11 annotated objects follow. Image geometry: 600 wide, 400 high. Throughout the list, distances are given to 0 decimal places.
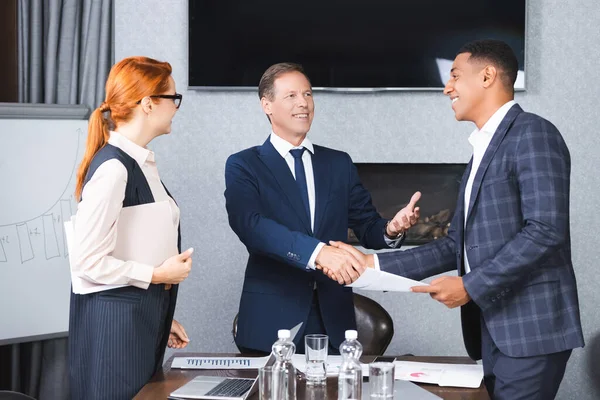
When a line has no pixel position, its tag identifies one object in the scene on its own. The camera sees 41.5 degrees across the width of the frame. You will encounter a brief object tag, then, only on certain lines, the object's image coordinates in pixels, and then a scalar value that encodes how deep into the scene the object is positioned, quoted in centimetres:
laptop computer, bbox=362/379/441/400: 209
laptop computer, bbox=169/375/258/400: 209
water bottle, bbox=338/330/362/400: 196
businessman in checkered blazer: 230
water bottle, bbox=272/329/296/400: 198
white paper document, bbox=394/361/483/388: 226
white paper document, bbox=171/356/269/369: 245
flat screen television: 418
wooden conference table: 213
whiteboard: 371
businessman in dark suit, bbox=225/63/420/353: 270
